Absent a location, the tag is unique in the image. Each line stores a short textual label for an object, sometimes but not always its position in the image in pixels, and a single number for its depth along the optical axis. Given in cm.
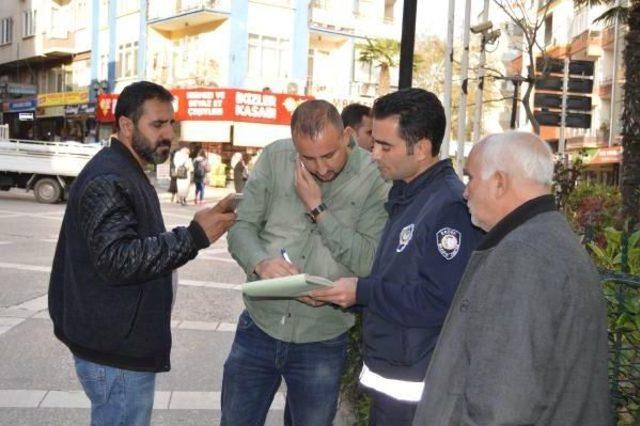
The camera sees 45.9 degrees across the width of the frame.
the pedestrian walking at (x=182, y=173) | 2169
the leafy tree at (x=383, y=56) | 3428
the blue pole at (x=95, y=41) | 3878
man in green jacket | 300
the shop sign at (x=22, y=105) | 4322
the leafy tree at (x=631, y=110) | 1094
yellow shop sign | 3945
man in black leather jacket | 263
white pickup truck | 1978
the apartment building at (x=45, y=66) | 4047
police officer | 250
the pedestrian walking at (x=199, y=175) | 2302
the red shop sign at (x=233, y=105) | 3200
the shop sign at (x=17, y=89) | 3814
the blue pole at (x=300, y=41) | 3450
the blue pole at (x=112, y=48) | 3747
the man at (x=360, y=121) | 543
